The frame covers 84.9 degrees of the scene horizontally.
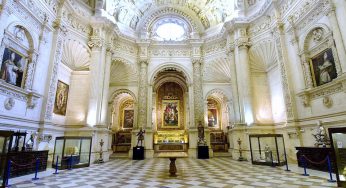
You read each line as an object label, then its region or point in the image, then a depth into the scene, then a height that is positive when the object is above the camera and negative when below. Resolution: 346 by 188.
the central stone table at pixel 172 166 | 6.63 -1.04
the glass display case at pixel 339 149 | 4.79 -0.39
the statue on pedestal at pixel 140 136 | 13.29 +0.01
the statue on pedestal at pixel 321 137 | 7.04 -0.09
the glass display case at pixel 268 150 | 8.46 -0.68
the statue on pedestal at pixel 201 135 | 13.41 +0.05
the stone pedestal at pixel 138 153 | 12.88 -1.12
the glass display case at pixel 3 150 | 4.83 -0.32
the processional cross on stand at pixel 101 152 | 10.87 -0.91
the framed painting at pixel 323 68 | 7.43 +2.72
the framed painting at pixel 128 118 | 20.55 +1.95
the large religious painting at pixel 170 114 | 20.59 +2.38
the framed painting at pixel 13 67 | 7.04 +2.68
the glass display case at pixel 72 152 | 8.19 -0.66
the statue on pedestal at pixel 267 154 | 8.69 -0.85
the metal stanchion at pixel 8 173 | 4.99 -0.94
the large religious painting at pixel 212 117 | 20.85 +1.97
